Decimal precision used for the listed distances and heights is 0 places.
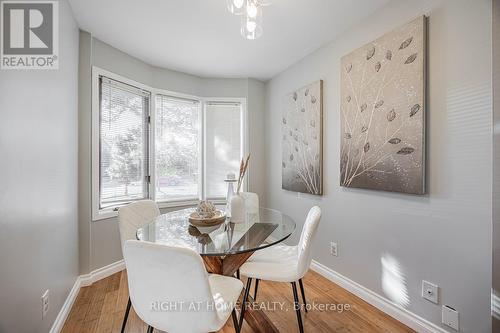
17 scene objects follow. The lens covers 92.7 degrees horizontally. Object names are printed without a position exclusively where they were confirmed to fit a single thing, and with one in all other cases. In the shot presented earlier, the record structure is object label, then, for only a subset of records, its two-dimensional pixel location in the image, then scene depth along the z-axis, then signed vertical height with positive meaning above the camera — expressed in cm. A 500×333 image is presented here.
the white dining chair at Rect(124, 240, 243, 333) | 99 -53
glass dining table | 137 -46
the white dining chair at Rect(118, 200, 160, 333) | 182 -42
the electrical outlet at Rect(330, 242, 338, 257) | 244 -85
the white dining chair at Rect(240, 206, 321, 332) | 155 -70
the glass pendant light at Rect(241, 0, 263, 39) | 152 +97
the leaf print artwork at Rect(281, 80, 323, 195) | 263 +32
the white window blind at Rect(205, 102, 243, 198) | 357 +34
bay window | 259 +29
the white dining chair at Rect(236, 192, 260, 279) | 205 -43
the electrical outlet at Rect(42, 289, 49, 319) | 149 -87
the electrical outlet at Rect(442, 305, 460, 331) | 151 -97
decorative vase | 187 -34
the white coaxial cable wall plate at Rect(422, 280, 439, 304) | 161 -86
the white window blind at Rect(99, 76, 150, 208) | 260 +28
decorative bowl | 175 -40
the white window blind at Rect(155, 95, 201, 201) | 321 +25
